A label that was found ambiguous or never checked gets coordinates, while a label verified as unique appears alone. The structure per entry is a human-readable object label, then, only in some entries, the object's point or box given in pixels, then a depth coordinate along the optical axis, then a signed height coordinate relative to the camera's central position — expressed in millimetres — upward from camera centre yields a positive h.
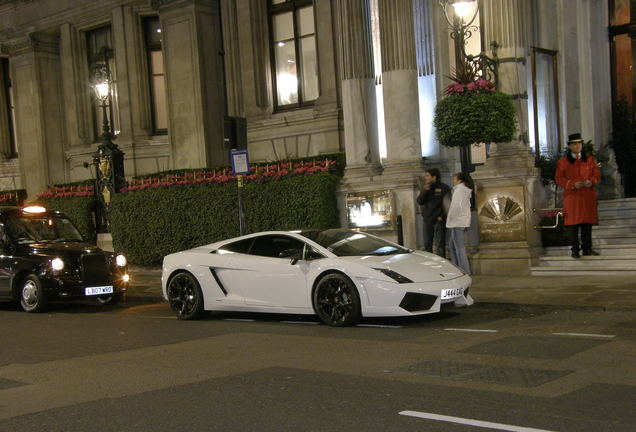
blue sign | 14866 +341
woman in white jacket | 13625 -892
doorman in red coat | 13773 -580
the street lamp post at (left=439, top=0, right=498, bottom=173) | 14148 +2391
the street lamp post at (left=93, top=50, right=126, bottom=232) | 21670 +768
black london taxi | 13898 -1398
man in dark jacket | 14688 -725
